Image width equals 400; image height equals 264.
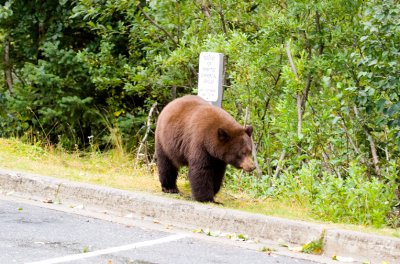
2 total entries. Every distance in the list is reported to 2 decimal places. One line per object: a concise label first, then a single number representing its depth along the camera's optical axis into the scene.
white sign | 18.17
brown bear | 16.52
